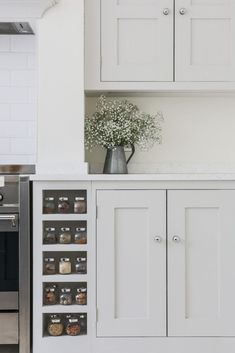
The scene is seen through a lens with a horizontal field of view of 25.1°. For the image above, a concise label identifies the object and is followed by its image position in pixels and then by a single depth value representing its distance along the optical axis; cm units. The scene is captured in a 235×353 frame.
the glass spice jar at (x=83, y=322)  248
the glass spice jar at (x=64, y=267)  247
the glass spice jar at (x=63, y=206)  248
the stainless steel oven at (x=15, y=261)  242
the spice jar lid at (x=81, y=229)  248
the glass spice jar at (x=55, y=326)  246
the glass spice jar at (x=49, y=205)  247
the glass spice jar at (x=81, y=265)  247
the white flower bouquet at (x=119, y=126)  270
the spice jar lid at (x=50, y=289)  247
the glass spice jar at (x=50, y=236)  247
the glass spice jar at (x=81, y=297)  246
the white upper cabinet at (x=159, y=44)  265
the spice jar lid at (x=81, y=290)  247
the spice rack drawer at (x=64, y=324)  246
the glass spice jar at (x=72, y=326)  246
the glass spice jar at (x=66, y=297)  246
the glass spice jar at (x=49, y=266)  246
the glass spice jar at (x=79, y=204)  247
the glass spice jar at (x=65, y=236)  247
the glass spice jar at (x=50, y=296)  246
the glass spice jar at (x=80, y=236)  247
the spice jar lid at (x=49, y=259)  247
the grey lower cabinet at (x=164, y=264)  245
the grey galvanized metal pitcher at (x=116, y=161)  273
